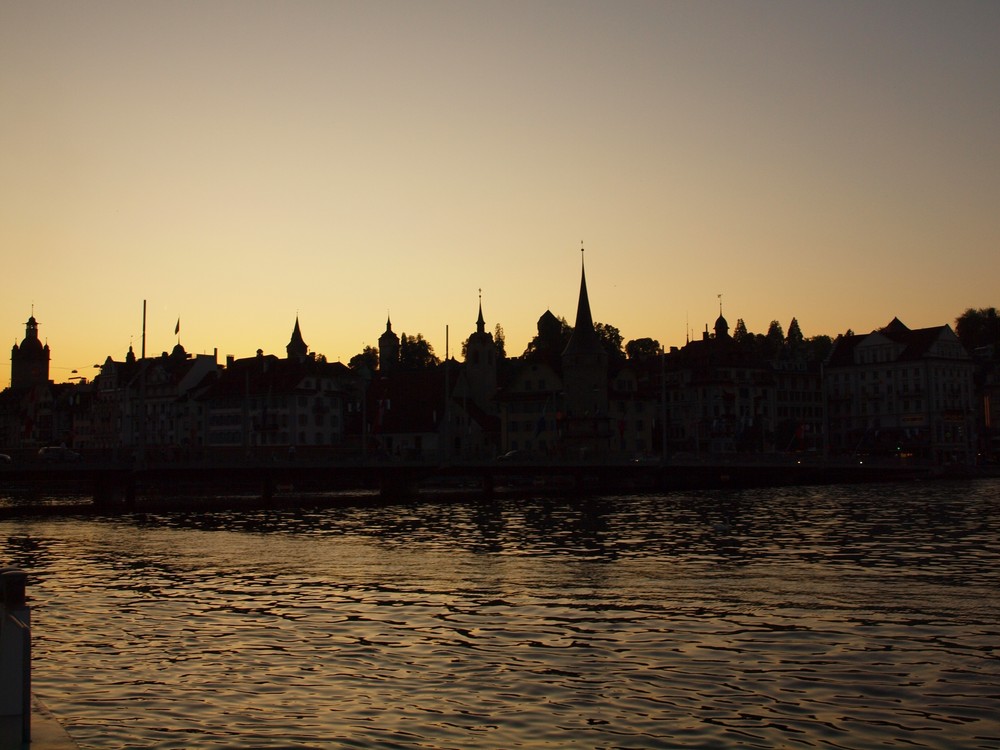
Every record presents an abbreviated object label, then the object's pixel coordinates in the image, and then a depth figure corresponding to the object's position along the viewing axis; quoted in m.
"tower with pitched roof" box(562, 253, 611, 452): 152.62
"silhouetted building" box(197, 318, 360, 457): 158.50
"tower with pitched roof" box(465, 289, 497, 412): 178.88
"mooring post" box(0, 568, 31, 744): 12.58
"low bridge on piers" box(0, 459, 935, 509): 87.75
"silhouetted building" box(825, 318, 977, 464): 174.50
